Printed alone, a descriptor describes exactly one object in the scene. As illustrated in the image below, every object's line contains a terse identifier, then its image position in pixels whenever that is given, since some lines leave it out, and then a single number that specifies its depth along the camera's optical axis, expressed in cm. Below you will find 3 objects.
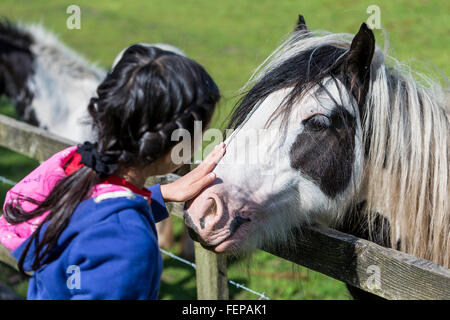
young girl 134
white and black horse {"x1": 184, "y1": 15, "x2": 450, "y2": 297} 190
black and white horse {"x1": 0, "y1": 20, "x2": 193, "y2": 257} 466
